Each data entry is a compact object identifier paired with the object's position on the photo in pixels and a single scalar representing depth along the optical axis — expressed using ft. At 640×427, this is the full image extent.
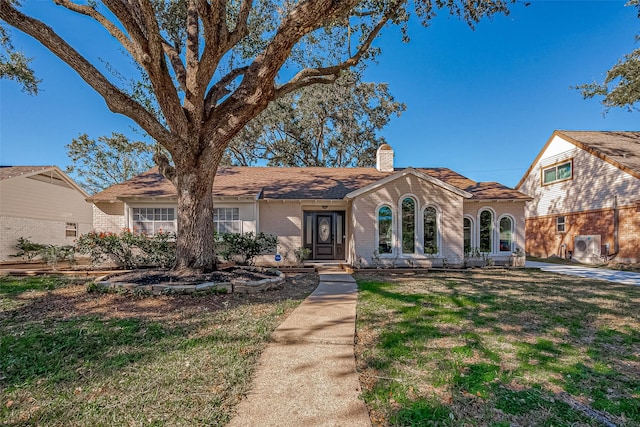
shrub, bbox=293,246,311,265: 39.64
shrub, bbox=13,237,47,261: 49.24
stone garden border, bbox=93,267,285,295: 21.40
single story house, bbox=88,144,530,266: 37.52
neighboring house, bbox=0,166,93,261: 48.85
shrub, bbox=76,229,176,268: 34.01
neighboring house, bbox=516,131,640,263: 44.86
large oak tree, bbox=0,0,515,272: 20.25
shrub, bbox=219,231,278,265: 35.40
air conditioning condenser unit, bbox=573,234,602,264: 48.73
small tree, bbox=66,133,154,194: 86.58
